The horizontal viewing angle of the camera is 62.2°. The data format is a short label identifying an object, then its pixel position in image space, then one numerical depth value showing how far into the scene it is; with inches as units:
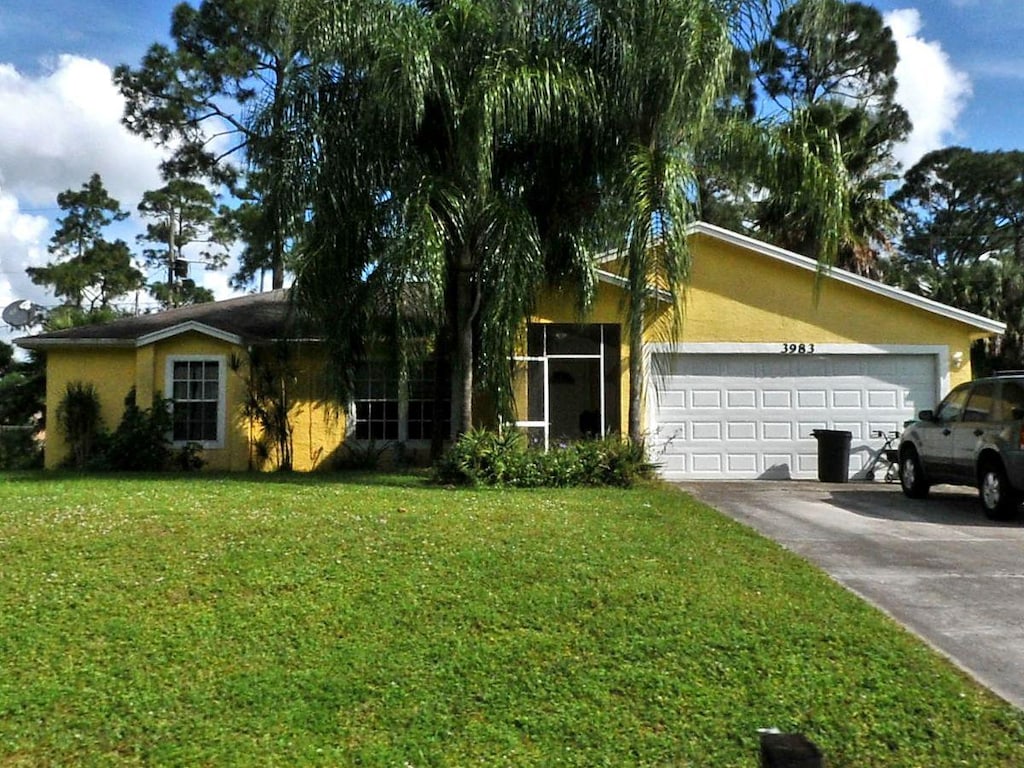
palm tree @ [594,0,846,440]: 446.0
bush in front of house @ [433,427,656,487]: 471.2
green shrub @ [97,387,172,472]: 577.6
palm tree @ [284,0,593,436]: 445.4
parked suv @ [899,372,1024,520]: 401.4
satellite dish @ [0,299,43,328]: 797.9
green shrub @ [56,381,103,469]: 619.2
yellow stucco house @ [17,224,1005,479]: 587.2
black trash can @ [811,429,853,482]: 569.9
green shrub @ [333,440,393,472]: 606.6
